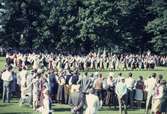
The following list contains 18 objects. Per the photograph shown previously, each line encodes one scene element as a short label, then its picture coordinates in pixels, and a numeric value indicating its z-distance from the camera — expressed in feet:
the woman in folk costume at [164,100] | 77.25
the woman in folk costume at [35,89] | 83.46
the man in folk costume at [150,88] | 85.20
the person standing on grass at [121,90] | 82.38
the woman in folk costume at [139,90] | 91.61
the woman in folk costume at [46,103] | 67.79
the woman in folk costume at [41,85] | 80.12
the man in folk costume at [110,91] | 93.35
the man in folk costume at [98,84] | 90.68
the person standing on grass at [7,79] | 92.89
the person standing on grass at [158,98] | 77.00
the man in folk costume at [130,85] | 87.66
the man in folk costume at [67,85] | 94.41
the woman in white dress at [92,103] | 61.87
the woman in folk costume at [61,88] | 94.32
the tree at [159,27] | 253.24
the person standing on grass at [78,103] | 67.65
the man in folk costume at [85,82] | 89.10
